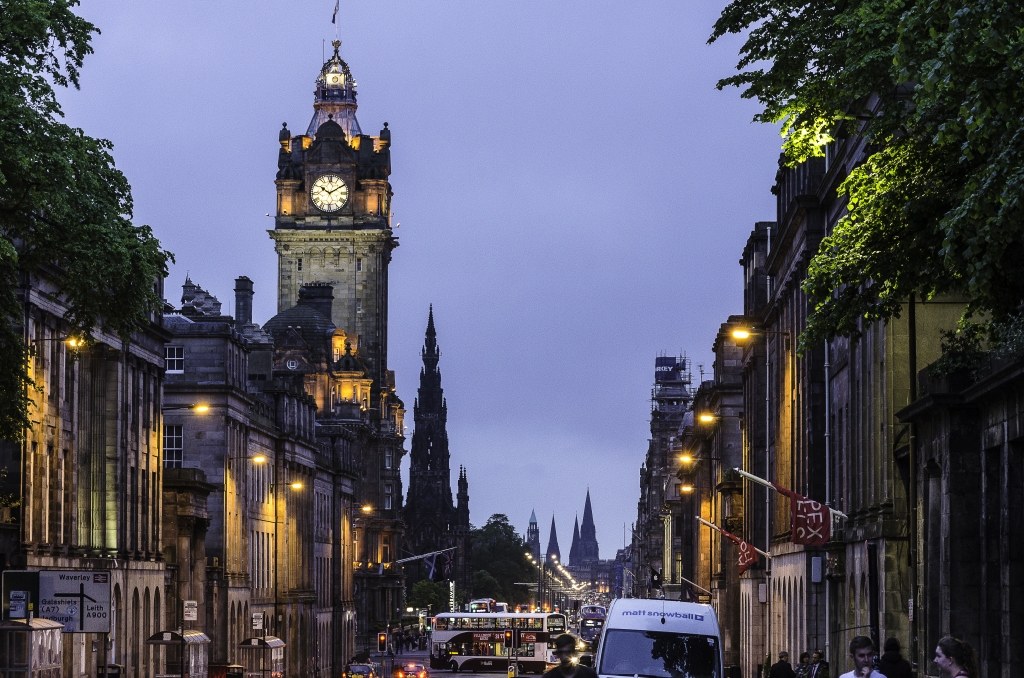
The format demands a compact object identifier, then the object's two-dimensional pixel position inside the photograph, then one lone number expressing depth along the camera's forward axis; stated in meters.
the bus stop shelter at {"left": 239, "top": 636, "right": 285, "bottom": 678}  94.19
